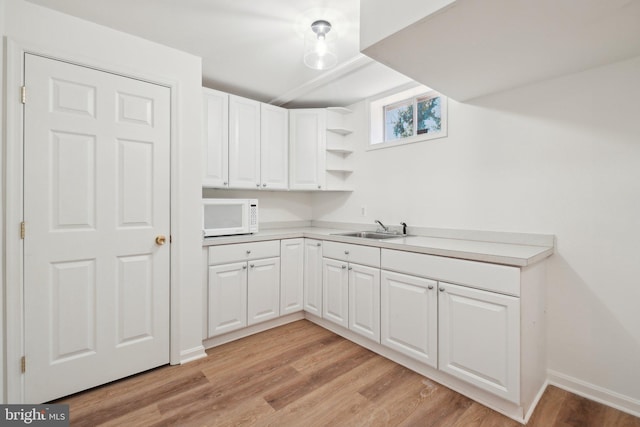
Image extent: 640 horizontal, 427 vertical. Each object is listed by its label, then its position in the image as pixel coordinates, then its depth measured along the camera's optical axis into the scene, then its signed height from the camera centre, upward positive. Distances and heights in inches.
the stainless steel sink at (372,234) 109.0 -8.2
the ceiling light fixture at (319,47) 75.0 +44.9
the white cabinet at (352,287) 91.1 -25.0
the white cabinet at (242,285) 95.7 -25.4
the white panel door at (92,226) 66.3 -3.8
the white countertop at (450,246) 64.6 -8.8
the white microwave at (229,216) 101.4 -1.4
